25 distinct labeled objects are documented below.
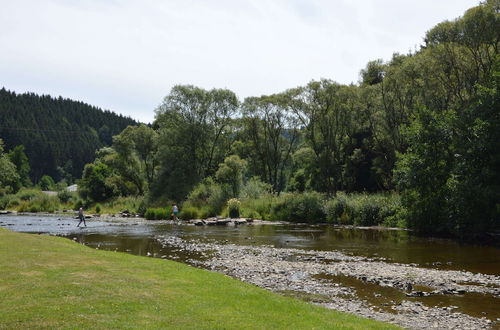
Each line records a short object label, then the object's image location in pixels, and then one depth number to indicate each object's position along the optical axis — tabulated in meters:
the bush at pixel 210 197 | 62.12
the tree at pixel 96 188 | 87.56
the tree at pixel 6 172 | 93.48
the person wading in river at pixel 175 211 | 57.47
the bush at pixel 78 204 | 84.69
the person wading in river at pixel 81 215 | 50.38
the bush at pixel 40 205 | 82.06
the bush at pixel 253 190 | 64.38
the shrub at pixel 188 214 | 60.73
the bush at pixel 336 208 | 51.20
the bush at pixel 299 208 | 53.66
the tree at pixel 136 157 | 84.75
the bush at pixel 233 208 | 58.59
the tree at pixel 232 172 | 66.38
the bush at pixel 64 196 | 89.31
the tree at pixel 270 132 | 81.69
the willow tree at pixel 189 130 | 75.81
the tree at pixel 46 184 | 161.48
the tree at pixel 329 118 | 61.69
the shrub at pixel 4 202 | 85.68
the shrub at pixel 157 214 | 62.56
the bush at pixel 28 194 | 89.80
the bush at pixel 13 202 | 86.12
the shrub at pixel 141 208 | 70.82
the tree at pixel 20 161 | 140.25
